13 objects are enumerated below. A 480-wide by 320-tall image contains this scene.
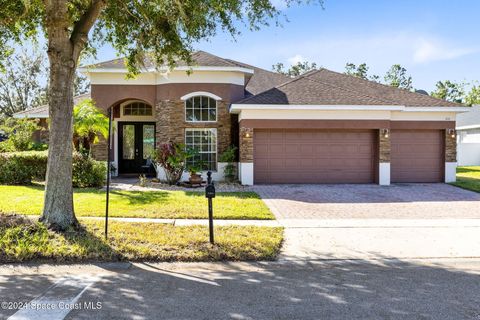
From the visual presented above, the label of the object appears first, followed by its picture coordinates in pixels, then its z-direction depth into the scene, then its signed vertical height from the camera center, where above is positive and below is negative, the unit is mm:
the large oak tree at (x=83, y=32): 6918 +2776
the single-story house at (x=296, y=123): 15406 +1142
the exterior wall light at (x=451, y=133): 16312 +723
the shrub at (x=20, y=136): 17734 +714
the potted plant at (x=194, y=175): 15143 -967
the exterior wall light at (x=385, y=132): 15531 +734
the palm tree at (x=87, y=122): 15109 +1148
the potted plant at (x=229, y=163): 16312 -537
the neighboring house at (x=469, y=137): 29078 +1128
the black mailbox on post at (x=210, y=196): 6598 -785
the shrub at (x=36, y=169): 13906 -651
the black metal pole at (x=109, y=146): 6748 +79
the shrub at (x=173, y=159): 15336 -332
